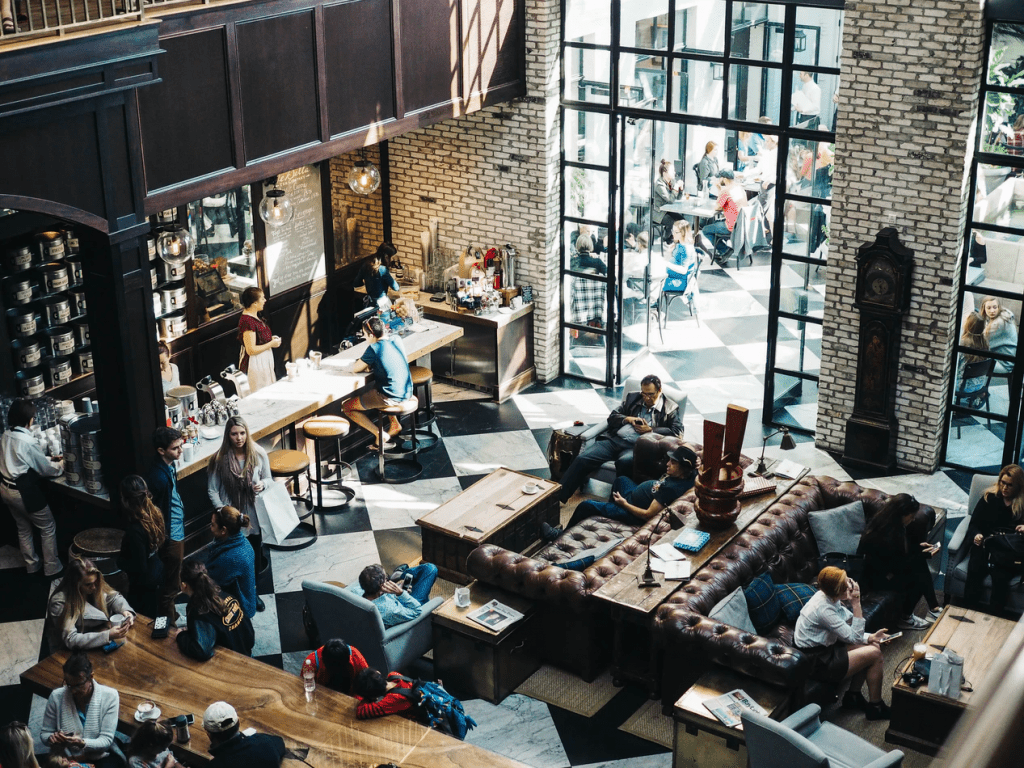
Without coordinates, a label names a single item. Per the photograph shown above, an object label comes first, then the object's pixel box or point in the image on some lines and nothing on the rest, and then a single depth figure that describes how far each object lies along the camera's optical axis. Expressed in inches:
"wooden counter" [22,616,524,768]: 226.8
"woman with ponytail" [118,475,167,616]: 280.2
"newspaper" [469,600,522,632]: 281.8
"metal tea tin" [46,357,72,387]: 371.9
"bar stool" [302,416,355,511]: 372.8
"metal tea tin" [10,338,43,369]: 360.2
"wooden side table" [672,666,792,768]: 247.4
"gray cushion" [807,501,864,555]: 319.6
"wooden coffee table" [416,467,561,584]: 330.6
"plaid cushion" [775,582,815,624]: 287.6
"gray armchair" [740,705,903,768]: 217.9
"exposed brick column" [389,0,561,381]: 439.8
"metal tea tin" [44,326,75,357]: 369.4
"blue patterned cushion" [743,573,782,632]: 285.9
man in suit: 373.4
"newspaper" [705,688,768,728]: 246.5
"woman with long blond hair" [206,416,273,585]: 316.5
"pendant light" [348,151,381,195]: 410.6
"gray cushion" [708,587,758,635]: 274.4
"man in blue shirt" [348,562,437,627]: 276.5
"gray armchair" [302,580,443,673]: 269.4
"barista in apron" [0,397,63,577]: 321.1
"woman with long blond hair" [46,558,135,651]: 259.6
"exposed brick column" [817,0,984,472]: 356.2
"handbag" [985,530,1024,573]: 300.5
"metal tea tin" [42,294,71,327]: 367.2
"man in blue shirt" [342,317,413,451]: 383.2
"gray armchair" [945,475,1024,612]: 302.0
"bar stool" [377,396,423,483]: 391.5
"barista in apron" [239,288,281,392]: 389.1
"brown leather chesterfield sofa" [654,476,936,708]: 256.1
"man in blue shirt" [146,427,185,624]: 298.7
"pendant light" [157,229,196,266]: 315.0
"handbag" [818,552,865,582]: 309.1
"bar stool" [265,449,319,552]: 356.8
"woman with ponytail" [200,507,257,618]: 273.1
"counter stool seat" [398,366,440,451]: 426.0
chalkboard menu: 447.8
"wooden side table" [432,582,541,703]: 282.8
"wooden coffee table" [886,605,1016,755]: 256.8
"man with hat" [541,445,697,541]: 330.0
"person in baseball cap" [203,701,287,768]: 213.5
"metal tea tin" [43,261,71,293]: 364.2
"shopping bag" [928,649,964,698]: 250.4
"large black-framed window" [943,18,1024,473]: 358.6
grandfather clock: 380.8
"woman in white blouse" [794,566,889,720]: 262.4
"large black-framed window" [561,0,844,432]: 391.9
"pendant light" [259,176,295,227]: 366.6
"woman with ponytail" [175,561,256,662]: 254.7
